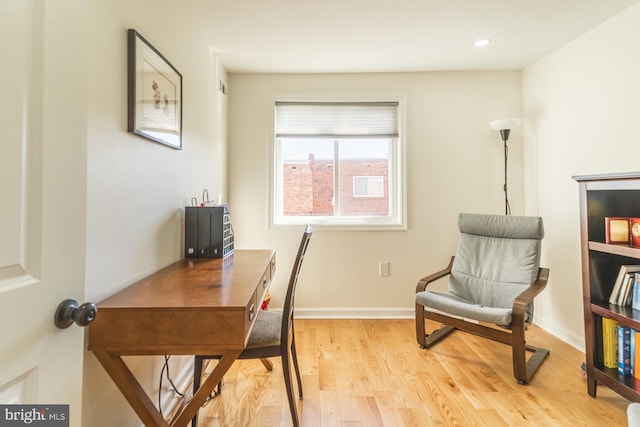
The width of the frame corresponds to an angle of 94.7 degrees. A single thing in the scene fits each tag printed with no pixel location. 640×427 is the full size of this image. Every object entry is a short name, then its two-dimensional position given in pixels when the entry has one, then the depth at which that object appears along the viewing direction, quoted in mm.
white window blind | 2938
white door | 517
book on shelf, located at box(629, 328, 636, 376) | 1590
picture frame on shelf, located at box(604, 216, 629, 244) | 1642
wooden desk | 964
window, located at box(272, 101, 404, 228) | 2941
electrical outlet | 2895
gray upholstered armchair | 1907
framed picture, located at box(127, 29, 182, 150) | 1277
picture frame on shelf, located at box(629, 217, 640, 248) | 1597
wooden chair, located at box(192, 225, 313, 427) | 1405
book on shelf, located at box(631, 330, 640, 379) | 1570
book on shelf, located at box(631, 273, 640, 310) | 1618
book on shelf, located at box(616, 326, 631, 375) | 1609
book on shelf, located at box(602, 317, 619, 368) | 1668
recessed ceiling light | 2326
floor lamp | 2558
